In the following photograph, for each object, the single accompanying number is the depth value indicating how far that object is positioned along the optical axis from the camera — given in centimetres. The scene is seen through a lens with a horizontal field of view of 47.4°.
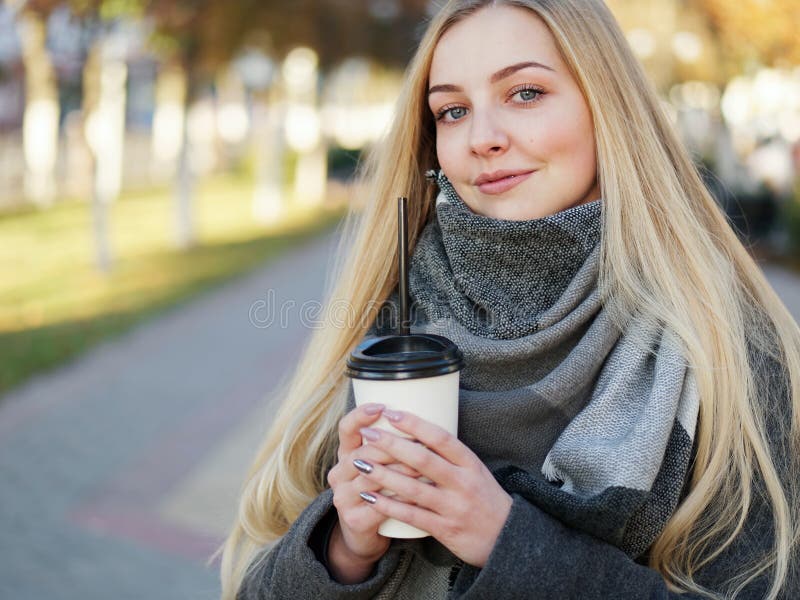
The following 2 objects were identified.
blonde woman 140
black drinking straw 152
